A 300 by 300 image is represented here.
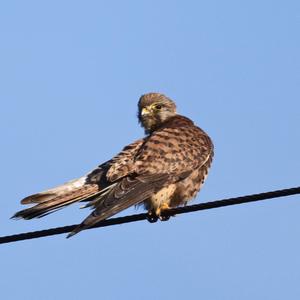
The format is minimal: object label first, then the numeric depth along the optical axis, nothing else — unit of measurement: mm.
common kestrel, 12148
